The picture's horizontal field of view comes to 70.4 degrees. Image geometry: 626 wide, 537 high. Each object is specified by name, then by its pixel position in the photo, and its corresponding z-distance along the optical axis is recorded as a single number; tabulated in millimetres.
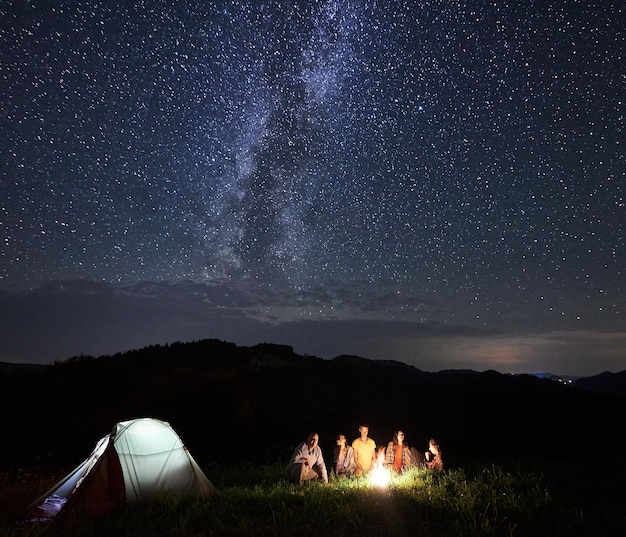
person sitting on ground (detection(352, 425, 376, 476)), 11891
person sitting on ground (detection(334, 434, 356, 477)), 11688
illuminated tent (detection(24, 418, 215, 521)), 7945
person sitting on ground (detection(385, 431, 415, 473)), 11734
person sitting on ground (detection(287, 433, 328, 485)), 10484
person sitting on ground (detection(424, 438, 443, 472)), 11867
